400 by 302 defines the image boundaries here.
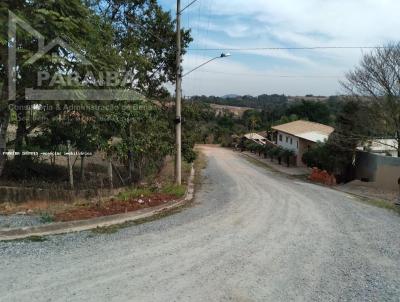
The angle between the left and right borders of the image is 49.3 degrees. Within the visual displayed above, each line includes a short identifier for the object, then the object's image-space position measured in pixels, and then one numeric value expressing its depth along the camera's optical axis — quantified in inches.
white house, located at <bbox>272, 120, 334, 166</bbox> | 1556.0
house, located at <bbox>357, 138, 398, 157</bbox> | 1087.3
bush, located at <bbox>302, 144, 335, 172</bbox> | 1106.6
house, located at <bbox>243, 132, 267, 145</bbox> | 2499.5
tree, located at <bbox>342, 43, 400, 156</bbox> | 1043.3
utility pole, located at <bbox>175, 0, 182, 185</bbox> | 657.6
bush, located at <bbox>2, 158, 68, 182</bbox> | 538.9
